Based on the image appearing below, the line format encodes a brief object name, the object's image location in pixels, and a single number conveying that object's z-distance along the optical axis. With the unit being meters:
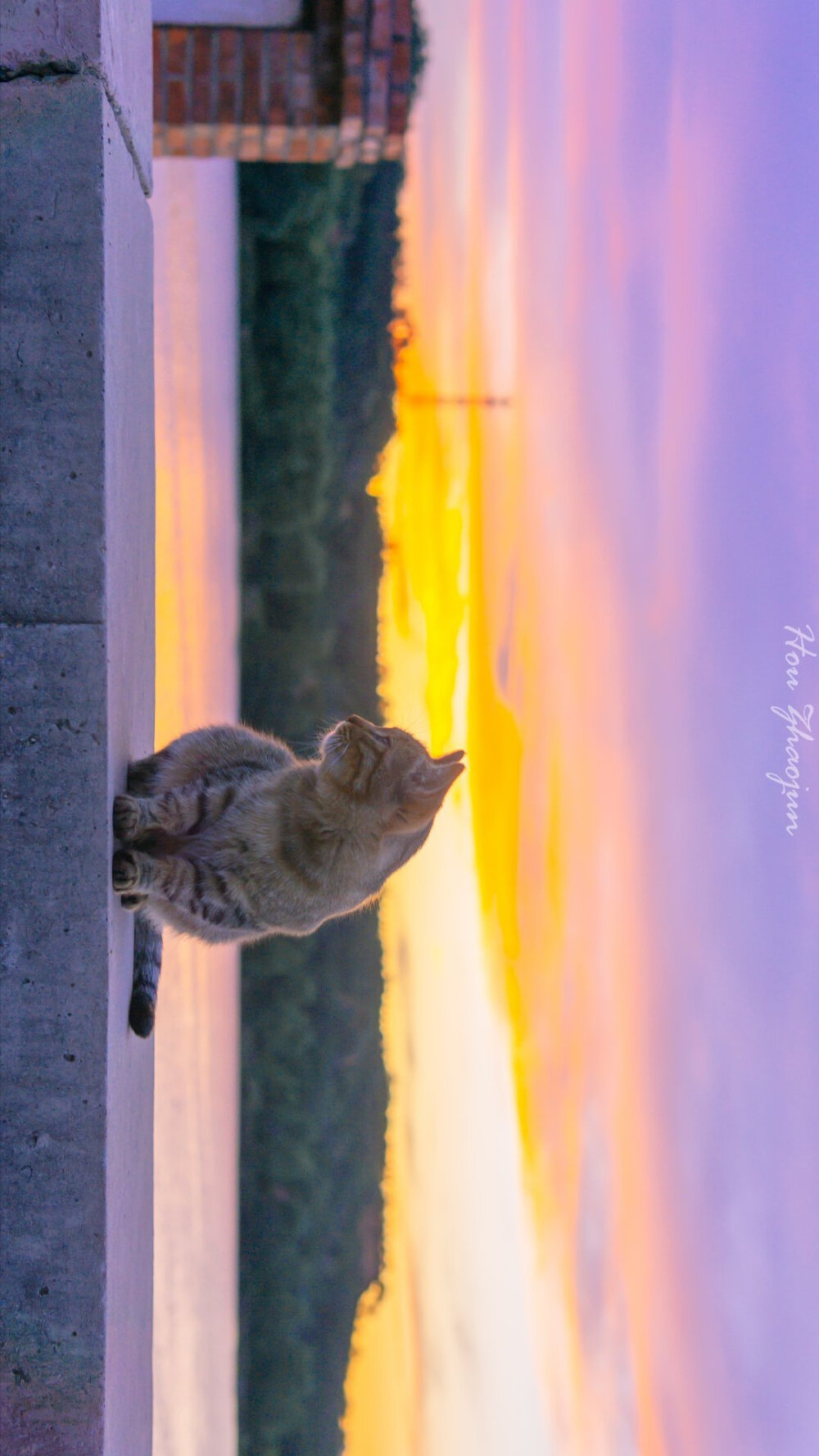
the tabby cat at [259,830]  2.38
